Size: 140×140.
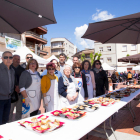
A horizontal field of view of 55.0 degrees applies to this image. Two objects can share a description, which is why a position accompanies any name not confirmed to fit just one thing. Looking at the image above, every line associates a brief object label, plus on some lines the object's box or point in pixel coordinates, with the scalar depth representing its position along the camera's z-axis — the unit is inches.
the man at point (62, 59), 159.0
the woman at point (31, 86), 106.0
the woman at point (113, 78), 453.4
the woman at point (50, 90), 116.0
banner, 478.2
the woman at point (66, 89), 116.2
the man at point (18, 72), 123.9
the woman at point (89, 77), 147.3
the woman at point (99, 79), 161.3
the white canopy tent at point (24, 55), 227.1
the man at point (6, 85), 96.1
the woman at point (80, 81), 137.0
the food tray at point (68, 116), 72.0
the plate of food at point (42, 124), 57.7
